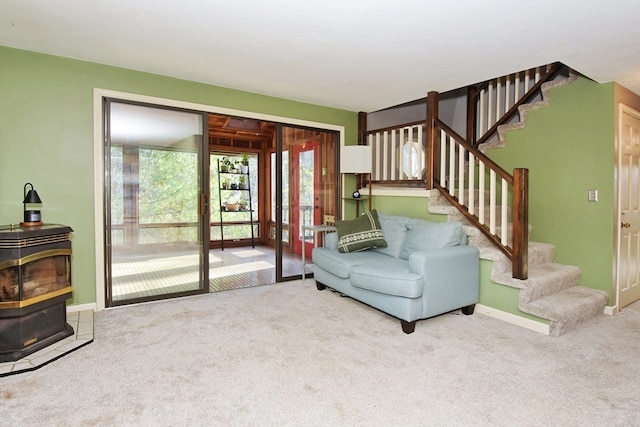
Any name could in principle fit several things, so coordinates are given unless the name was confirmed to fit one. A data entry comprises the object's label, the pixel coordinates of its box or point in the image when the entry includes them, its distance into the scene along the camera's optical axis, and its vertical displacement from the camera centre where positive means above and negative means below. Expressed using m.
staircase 3.04 -0.71
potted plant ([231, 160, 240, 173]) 7.77 +0.89
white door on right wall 3.57 -0.03
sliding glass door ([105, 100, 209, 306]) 3.58 +0.05
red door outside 5.15 +0.35
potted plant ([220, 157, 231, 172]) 7.67 +0.92
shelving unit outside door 7.65 +0.31
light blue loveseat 3.06 -0.61
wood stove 2.46 -0.58
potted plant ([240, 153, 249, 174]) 7.86 +0.95
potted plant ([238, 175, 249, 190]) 7.87 +0.53
